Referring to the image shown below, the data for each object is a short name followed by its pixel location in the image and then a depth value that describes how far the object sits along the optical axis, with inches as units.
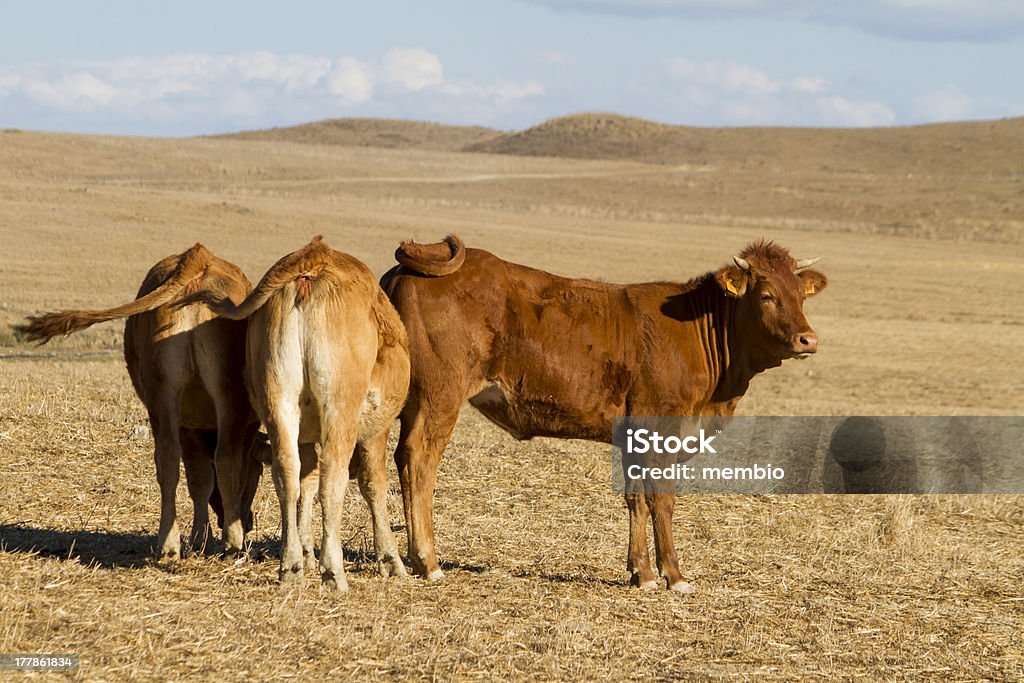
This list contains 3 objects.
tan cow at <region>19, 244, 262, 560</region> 549.6
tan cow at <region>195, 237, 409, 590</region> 510.9
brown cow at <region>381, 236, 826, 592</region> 620.1
